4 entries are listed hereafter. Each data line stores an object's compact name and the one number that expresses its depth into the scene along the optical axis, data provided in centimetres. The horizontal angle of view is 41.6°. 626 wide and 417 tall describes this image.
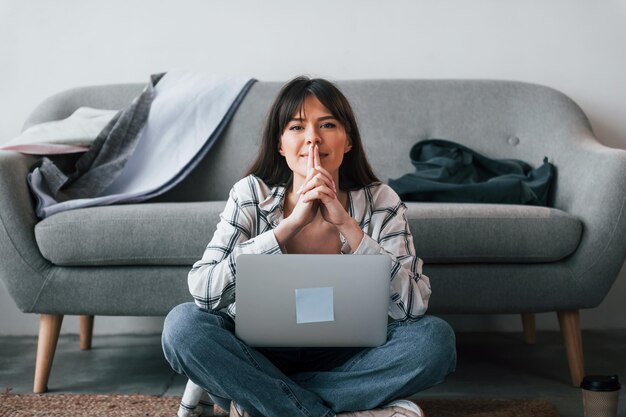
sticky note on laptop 152
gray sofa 216
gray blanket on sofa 251
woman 157
